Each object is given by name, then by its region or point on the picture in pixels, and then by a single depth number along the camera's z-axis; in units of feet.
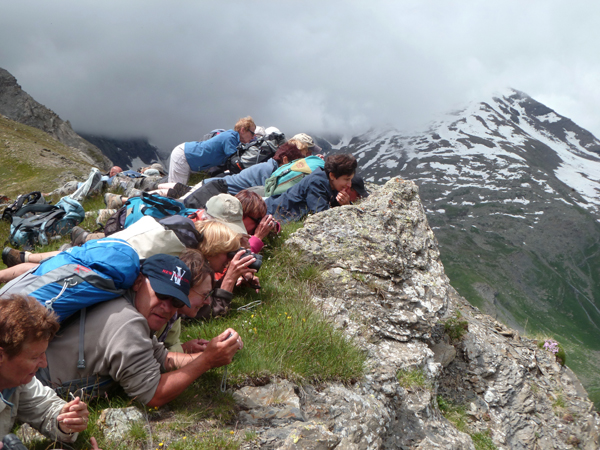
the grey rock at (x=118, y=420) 10.78
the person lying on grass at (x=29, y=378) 8.26
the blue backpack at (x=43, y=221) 26.99
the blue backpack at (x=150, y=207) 20.89
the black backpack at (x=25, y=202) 29.99
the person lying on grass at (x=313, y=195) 28.91
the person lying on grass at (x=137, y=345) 10.75
